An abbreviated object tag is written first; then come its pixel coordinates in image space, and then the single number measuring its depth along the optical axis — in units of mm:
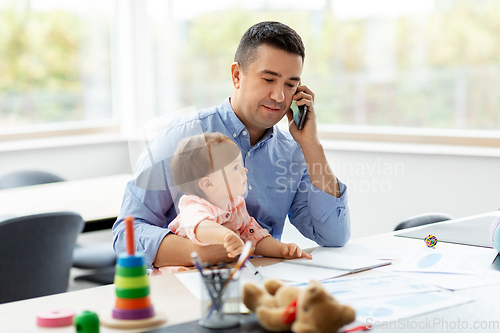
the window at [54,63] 4191
